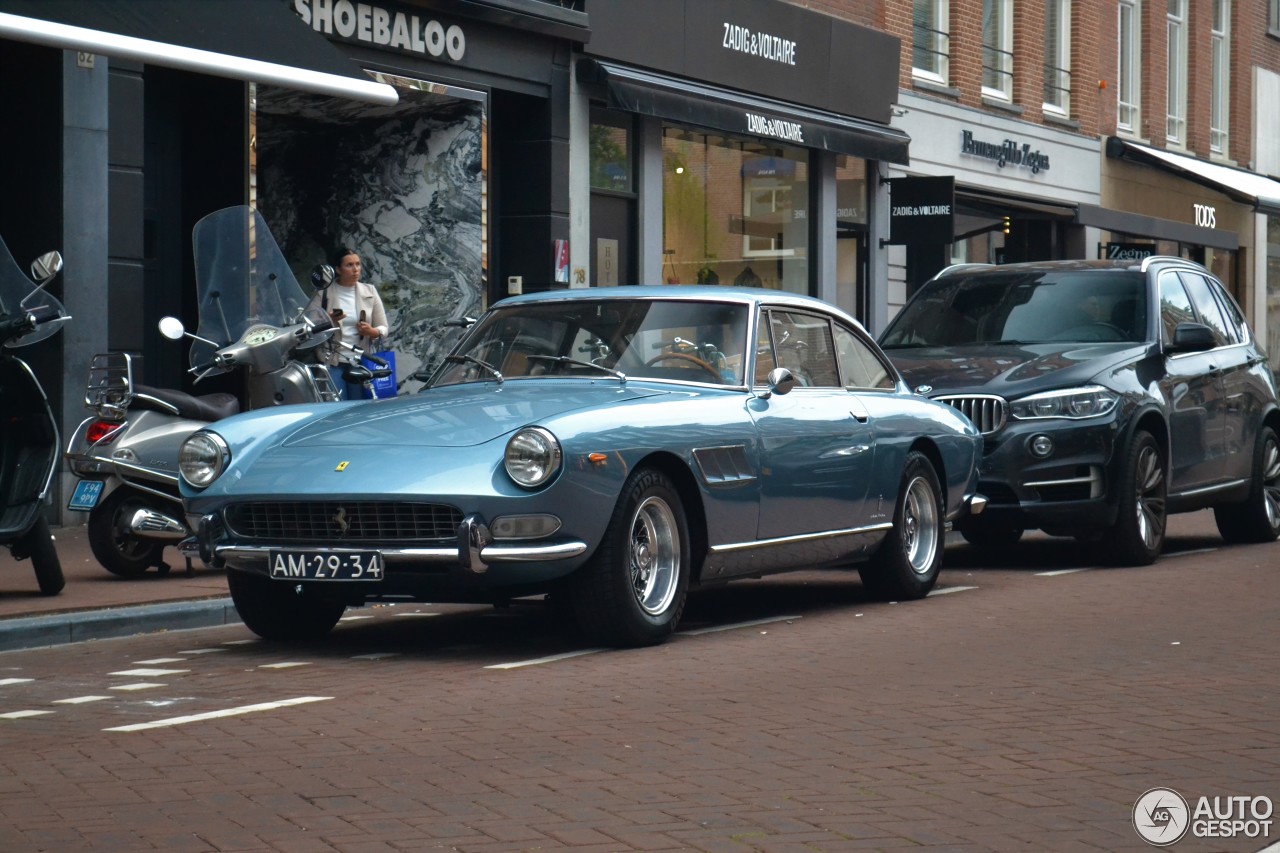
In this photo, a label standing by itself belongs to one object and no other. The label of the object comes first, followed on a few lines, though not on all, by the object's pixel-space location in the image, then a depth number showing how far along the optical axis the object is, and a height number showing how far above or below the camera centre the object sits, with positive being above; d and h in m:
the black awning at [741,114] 19.67 +3.06
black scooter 9.69 -0.22
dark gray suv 11.73 +0.01
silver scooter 10.73 +0.02
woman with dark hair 15.68 +0.69
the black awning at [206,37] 12.06 +2.33
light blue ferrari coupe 7.74 -0.32
